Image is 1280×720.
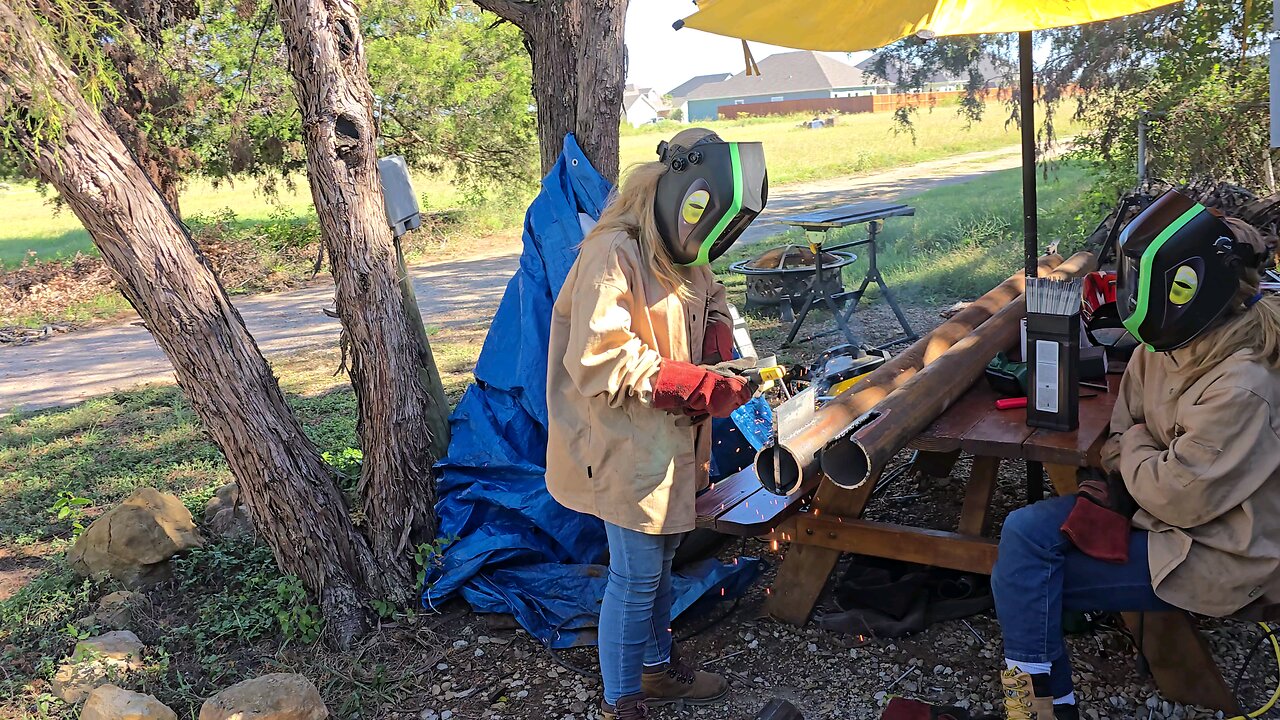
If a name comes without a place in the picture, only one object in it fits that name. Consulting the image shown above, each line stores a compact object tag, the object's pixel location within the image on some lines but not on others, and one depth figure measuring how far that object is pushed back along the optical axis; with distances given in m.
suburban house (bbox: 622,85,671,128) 108.69
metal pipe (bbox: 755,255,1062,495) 2.59
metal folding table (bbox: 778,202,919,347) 7.50
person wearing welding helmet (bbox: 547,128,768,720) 2.72
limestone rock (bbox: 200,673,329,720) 3.11
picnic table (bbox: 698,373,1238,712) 2.94
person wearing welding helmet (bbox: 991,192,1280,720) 2.32
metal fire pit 8.12
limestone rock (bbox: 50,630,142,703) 3.53
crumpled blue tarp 3.95
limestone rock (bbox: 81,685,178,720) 3.21
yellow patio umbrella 3.44
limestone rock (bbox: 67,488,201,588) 4.36
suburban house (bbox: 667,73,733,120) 119.81
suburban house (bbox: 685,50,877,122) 97.06
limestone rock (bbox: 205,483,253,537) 4.77
